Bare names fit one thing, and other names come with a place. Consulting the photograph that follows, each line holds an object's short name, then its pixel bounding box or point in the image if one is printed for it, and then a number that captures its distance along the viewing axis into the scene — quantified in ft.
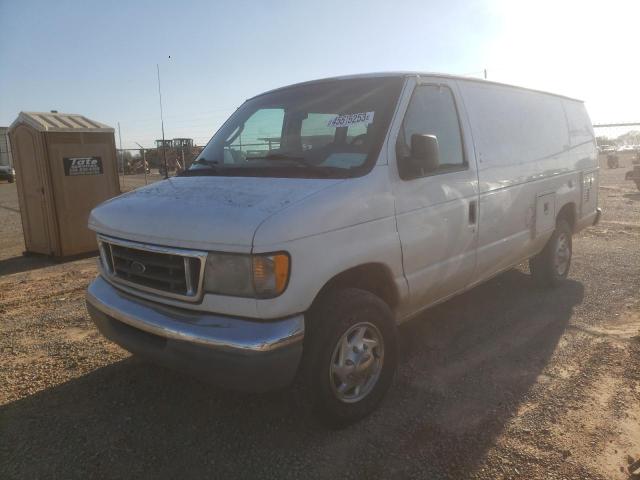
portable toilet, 24.89
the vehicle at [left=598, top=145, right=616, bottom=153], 125.29
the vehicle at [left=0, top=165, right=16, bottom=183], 106.34
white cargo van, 8.17
